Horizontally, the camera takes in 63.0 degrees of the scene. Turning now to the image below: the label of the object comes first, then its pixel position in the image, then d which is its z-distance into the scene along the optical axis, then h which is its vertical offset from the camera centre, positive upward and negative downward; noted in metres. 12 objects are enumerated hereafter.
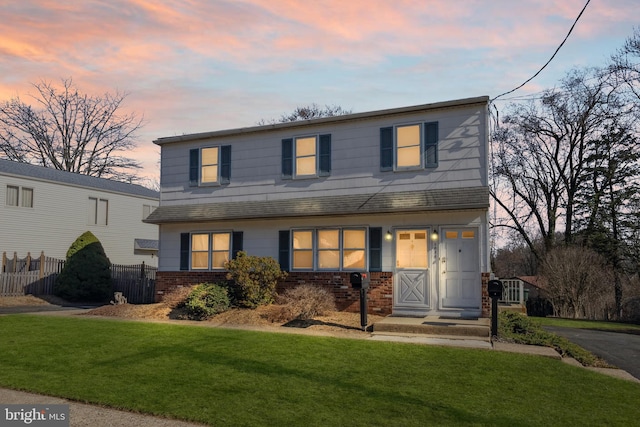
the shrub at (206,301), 13.76 -1.10
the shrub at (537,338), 9.66 -1.55
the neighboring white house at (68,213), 25.23 +2.44
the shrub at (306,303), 13.15 -1.07
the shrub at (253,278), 14.47 -0.48
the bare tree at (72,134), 38.28 +9.65
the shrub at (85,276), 22.20 -0.72
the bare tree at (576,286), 22.73 -0.98
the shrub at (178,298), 14.89 -1.08
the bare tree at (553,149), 28.88 +6.89
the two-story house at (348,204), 13.78 +1.67
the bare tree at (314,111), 37.22 +10.74
